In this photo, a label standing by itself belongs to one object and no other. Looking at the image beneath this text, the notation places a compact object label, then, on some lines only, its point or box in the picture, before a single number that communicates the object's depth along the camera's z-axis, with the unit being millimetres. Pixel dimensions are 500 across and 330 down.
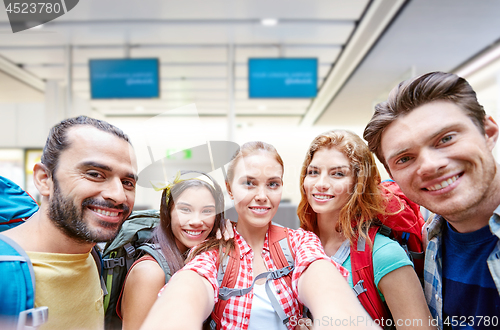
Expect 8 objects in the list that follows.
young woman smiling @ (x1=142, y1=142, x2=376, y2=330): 536
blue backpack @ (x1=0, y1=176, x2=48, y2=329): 562
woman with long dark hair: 740
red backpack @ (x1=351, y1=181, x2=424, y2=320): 763
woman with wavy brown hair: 746
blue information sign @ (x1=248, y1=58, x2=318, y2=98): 2672
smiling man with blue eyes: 645
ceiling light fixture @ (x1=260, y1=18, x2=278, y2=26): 2293
